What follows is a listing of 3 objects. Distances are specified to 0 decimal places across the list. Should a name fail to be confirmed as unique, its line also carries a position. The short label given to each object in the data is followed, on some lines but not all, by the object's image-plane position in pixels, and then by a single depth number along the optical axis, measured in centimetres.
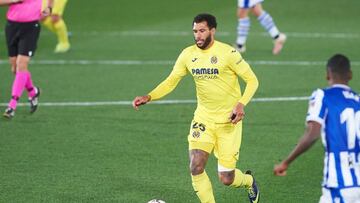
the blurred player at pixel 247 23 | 4106
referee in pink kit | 2975
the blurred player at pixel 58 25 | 4209
